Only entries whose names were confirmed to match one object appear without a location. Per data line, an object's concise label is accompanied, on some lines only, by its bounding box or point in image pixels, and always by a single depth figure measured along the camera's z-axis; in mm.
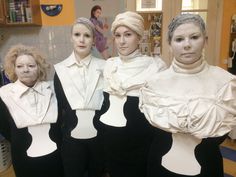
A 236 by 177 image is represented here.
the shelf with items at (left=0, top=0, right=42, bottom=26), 2145
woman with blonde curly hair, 1301
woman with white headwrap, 1209
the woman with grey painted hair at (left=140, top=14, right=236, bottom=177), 898
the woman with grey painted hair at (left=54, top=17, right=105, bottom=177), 1351
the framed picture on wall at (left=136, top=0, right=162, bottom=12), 2457
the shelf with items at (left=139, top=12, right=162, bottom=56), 2479
